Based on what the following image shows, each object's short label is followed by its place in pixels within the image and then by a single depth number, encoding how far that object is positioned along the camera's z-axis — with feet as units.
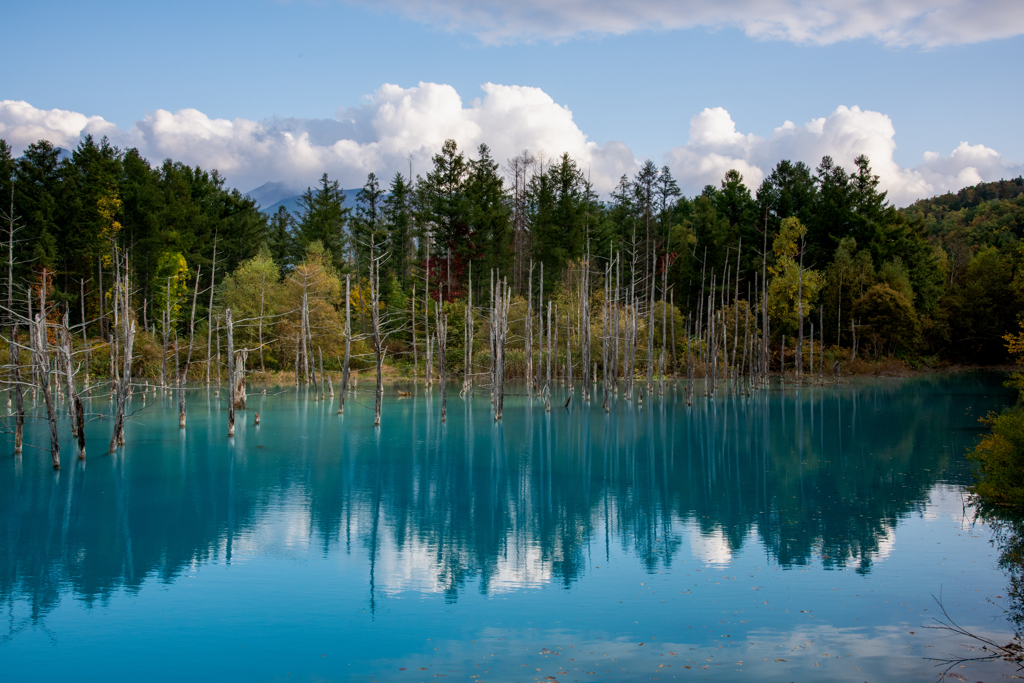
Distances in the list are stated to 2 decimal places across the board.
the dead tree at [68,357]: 52.37
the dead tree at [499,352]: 79.46
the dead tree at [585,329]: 92.84
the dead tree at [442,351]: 83.71
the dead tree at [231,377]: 69.91
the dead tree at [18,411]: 57.03
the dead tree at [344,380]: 81.46
